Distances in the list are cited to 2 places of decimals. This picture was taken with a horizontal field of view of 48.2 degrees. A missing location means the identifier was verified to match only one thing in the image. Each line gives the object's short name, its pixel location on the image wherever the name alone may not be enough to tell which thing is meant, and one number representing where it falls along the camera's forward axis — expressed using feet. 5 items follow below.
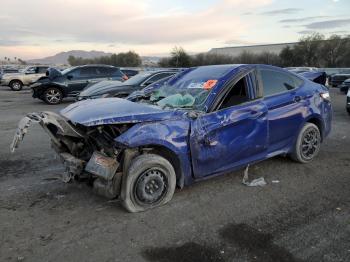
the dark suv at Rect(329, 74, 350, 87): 91.30
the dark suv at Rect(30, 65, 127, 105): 54.90
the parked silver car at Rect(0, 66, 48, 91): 91.20
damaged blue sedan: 14.19
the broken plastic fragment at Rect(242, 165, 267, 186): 17.51
